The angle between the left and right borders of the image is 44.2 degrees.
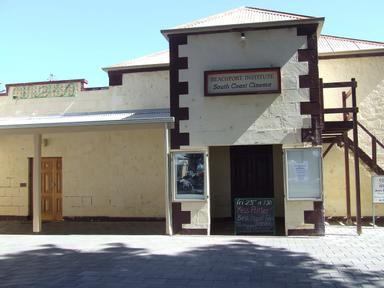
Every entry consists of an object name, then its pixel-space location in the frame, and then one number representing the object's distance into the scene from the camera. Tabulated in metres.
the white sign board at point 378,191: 12.21
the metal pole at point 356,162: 11.02
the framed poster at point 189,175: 11.50
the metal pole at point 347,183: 12.84
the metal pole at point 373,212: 12.29
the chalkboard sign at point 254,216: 11.38
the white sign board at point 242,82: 11.25
